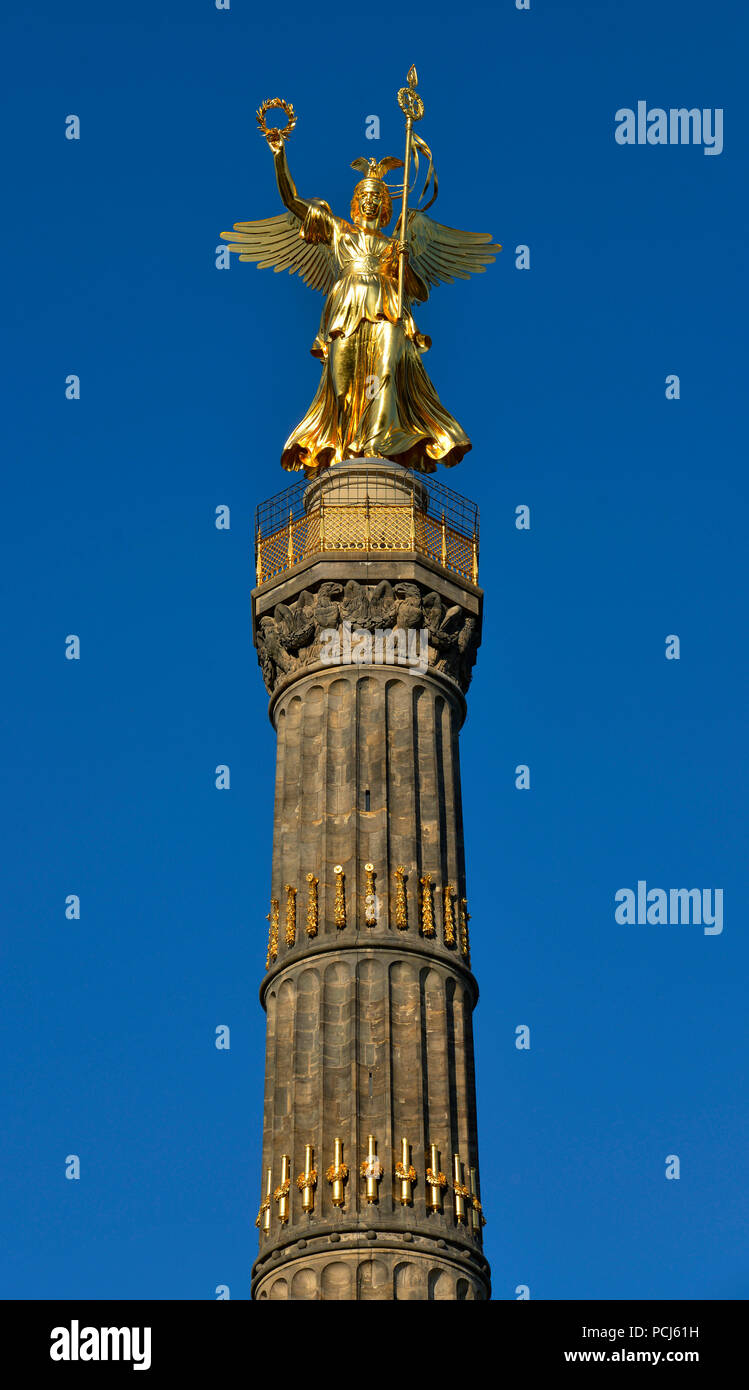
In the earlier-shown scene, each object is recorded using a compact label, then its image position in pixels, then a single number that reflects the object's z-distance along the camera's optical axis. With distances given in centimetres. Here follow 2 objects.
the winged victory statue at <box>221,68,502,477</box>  5491
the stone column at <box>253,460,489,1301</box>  4394
